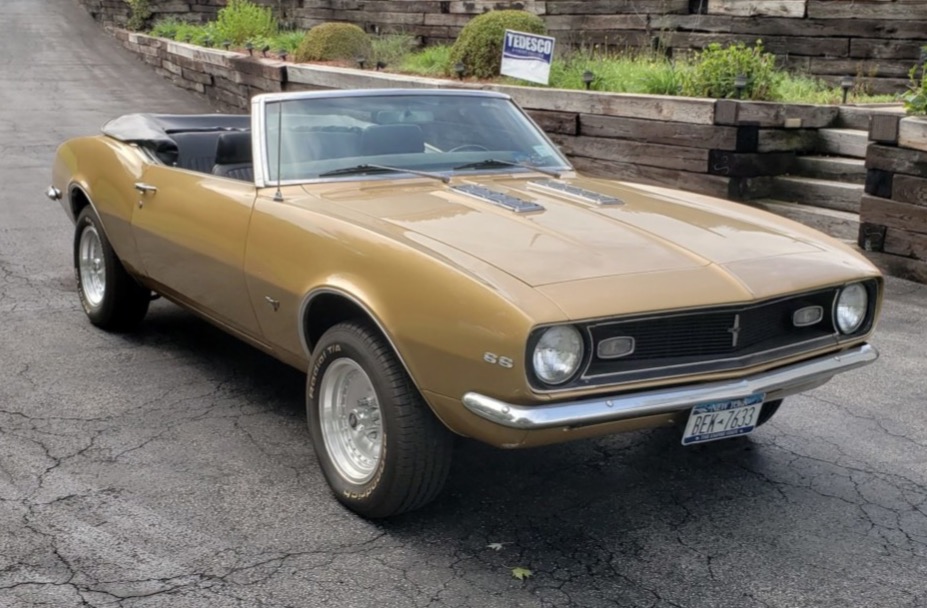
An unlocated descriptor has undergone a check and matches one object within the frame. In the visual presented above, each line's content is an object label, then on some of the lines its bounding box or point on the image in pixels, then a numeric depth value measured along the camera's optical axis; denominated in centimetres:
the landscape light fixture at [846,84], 972
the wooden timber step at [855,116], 938
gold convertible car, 347
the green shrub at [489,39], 1290
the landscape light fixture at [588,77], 1070
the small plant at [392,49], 1627
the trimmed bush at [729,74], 948
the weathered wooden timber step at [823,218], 848
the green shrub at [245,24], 2061
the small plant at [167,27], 2355
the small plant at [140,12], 2536
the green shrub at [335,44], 1644
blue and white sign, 1109
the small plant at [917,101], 775
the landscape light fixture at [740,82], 918
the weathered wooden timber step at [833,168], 898
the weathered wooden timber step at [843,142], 912
